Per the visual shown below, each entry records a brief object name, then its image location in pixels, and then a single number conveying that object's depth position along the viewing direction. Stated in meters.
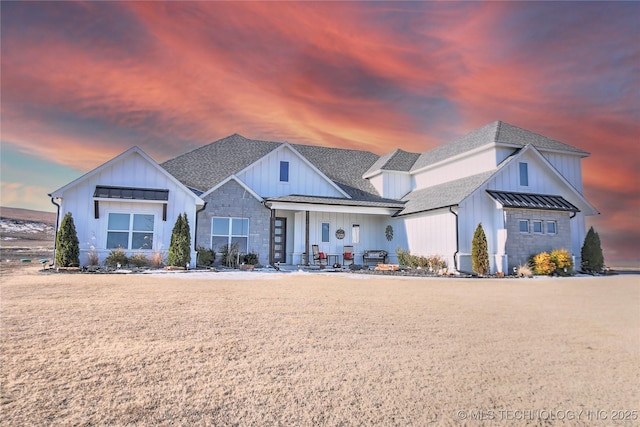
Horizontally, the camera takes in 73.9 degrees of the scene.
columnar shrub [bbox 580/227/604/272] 22.39
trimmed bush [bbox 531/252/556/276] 19.69
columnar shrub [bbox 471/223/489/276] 19.44
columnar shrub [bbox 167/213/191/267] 18.20
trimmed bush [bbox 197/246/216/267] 19.77
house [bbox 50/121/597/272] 19.27
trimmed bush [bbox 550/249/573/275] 20.09
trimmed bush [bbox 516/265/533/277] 19.42
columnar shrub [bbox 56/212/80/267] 16.72
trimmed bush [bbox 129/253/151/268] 18.03
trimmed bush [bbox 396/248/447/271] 20.88
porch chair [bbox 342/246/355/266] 23.72
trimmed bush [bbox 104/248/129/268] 17.69
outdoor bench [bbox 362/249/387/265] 24.05
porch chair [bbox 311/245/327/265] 22.26
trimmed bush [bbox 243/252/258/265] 20.36
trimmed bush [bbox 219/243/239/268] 19.99
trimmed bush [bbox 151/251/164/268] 18.34
